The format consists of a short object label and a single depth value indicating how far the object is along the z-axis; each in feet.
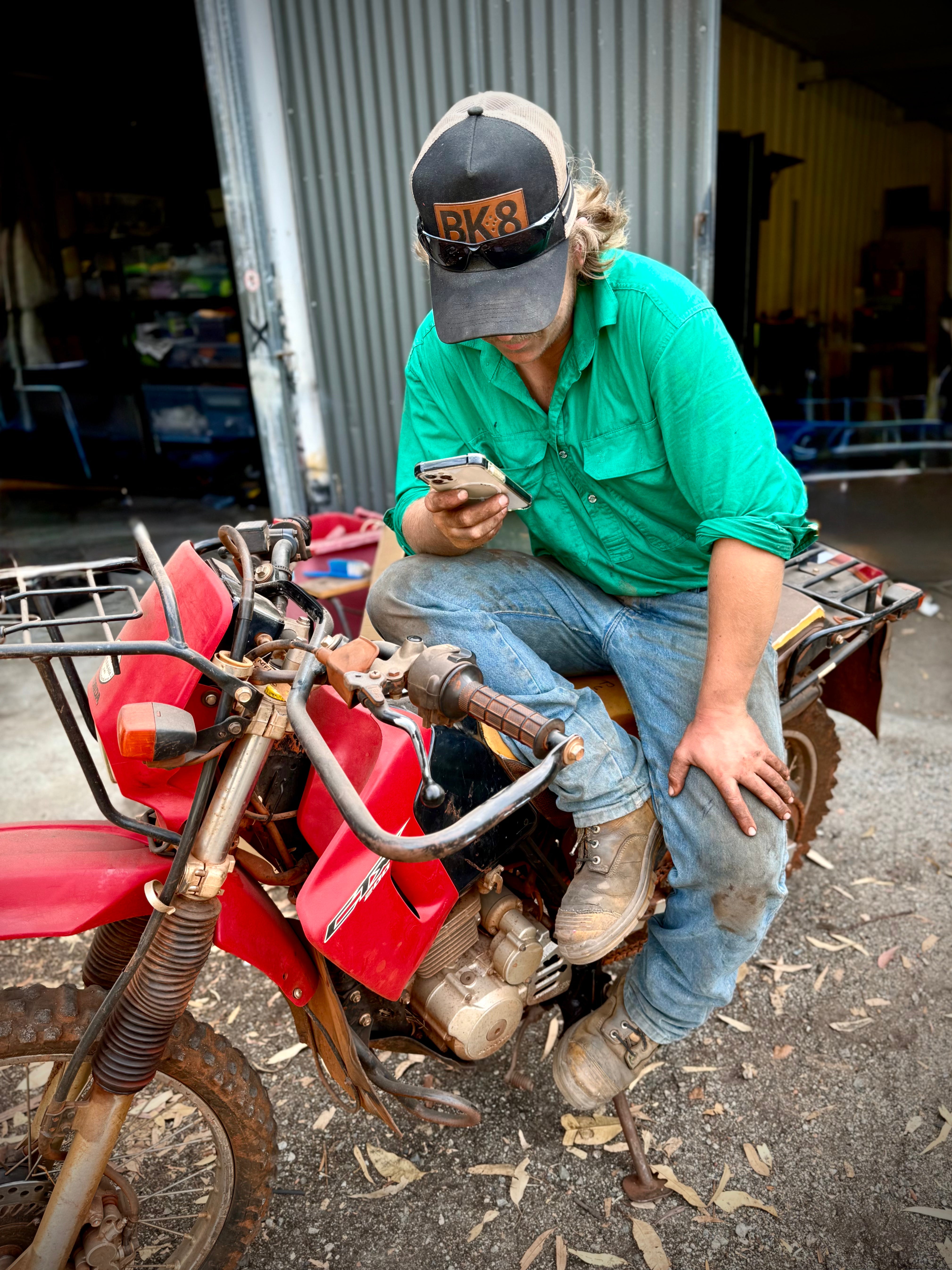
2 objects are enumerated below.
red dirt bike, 4.60
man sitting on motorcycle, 5.81
